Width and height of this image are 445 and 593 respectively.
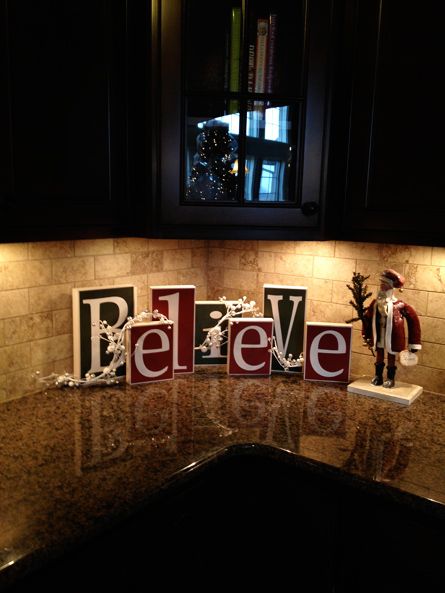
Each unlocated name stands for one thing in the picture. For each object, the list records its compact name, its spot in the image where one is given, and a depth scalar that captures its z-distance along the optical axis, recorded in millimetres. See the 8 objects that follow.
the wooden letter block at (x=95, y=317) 1734
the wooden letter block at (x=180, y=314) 1872
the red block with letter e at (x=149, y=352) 1787
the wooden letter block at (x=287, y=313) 1930
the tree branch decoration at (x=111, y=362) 1763
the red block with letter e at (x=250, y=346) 1899
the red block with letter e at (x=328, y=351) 1844
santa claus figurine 1703
